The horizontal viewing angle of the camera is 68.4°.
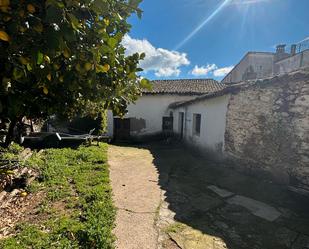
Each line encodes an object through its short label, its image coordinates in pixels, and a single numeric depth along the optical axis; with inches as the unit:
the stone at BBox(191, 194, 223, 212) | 188.9
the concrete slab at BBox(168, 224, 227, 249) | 135.7
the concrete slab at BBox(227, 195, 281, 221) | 177.2
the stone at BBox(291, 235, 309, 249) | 137.2
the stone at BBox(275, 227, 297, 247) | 142.1
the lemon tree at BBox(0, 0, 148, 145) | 43.0
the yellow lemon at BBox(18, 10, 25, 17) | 44.9
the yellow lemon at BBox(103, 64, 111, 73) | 58.4
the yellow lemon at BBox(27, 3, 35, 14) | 45.6
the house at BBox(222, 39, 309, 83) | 734.6
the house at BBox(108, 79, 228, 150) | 532.0
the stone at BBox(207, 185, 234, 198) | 217.6
